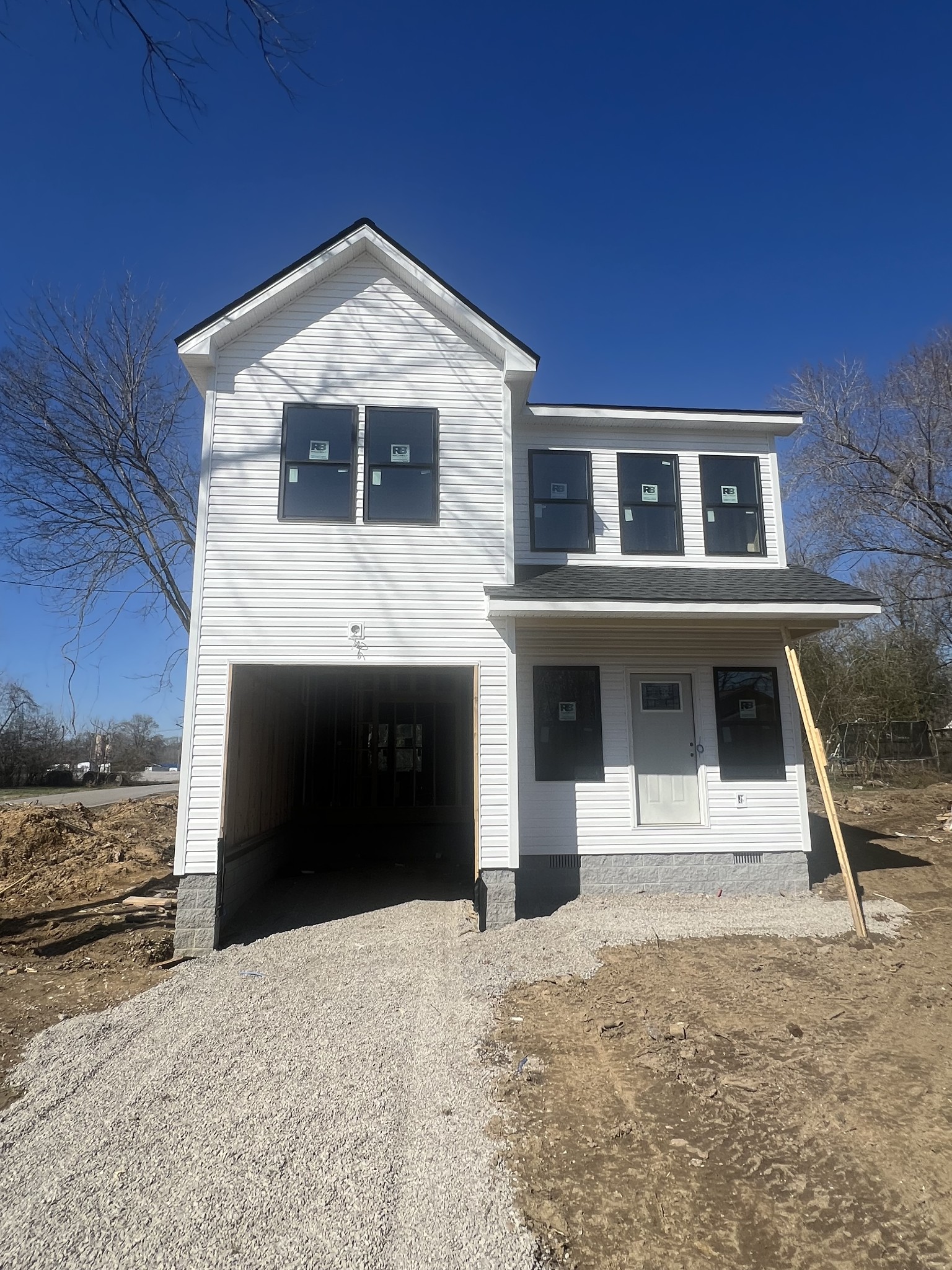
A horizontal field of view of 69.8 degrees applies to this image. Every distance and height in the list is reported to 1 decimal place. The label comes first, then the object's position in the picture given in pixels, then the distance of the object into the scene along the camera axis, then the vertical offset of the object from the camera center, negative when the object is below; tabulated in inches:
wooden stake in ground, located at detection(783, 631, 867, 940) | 259.4 -8.2
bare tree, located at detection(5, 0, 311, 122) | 134.7 +143.1
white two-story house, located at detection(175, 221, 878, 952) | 294.0 +74.6
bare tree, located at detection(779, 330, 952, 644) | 727.1 +294.8
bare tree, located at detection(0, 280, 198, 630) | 506.6 +214.1
